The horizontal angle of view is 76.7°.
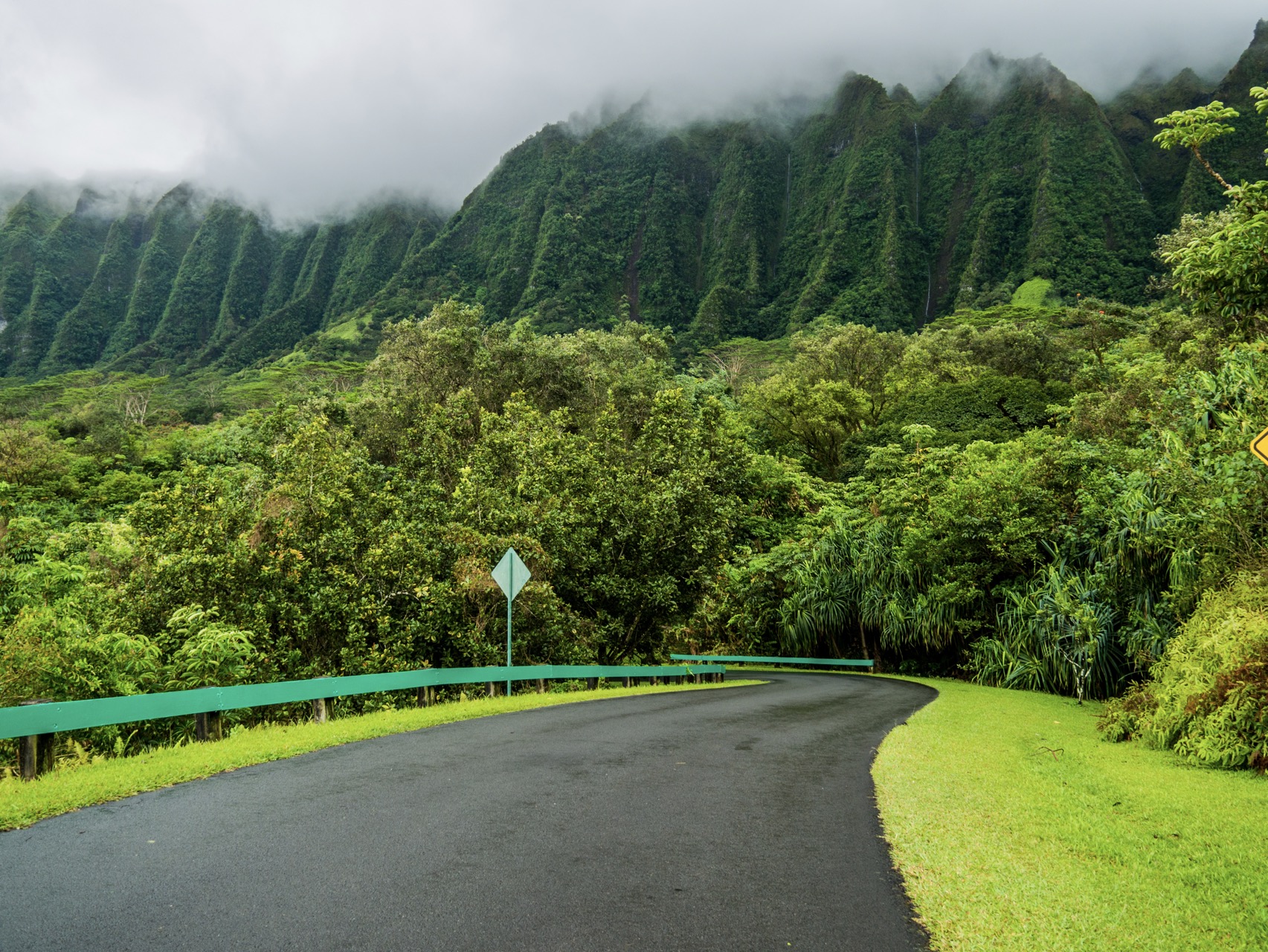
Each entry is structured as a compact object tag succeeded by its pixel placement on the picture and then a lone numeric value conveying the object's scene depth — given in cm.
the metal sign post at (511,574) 1652
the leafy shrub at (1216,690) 966
